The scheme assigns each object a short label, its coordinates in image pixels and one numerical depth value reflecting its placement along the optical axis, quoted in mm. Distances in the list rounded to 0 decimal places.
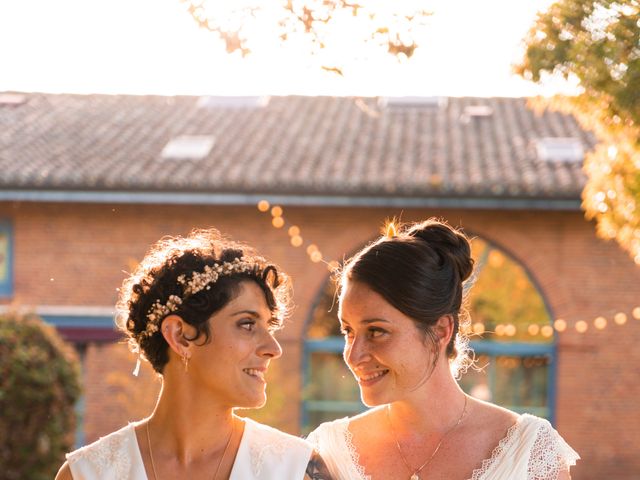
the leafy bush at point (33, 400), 9547
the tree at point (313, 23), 3816
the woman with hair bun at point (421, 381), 3191
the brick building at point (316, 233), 14180
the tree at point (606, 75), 4008
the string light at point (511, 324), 14273
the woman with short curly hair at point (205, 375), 3090
